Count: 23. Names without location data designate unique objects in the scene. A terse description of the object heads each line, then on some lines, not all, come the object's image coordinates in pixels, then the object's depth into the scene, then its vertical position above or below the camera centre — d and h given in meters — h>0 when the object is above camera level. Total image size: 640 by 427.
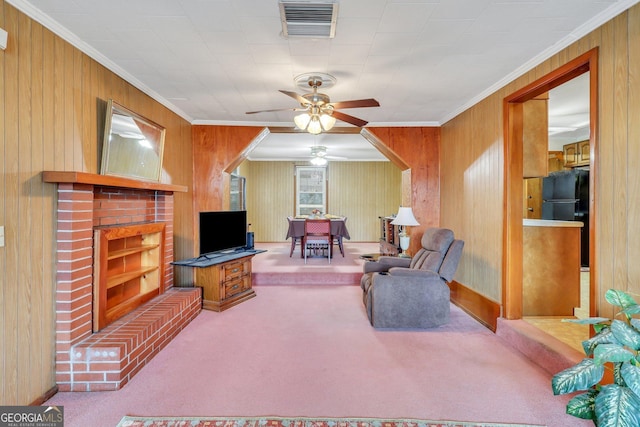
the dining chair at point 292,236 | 6.14 -0.51
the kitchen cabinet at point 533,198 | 5.95 +0.28
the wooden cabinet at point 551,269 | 3.13 -0.58
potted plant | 1.26 -0.72
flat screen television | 3.63 -0.24
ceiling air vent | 1.82 +1.22
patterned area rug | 1.74 -1.20
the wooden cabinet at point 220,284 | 3.61 -0.87
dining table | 6.06 -0.32
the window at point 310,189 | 8.87 +0.66
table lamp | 4.00 -0.11
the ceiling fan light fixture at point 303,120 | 2.79 +0.84
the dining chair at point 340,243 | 6.64 -0.68
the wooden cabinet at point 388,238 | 5.73 -0.52
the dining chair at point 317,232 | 5.89 -0.38
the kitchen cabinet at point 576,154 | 5.24 +1.04
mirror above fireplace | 2.53 +0.61
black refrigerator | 5.21 +0.23
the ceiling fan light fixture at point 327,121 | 2.81 +0.84
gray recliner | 3.07 -0.85
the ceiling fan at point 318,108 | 2.75 +0.93
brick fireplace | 2.09 -0.74
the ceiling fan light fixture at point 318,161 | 6.88 +1.16
